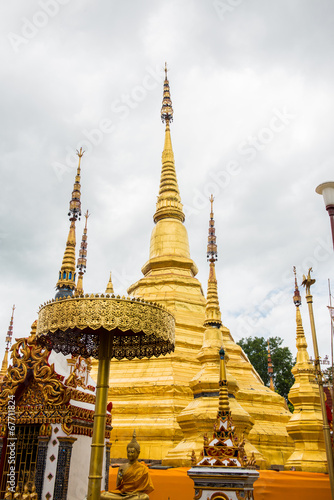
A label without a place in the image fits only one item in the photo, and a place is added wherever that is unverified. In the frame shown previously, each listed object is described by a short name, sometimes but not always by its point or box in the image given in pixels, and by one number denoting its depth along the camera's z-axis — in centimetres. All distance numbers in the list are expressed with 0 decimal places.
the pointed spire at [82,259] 1749
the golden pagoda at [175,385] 1438
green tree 3759
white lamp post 541
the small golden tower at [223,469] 716
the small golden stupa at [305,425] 1477
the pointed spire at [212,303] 1538
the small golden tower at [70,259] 1230
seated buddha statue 619
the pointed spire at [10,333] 2033
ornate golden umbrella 591
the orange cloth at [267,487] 1069
